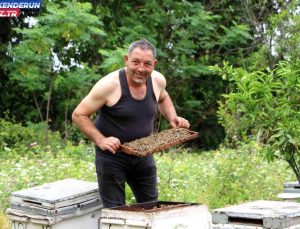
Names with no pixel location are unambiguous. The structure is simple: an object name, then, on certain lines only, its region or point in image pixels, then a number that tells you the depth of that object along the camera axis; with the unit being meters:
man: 5.27
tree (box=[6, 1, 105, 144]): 12.16
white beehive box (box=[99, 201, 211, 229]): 4.43
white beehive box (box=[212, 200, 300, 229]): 4.52
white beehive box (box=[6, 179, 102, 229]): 5.31
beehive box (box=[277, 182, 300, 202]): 5.80
